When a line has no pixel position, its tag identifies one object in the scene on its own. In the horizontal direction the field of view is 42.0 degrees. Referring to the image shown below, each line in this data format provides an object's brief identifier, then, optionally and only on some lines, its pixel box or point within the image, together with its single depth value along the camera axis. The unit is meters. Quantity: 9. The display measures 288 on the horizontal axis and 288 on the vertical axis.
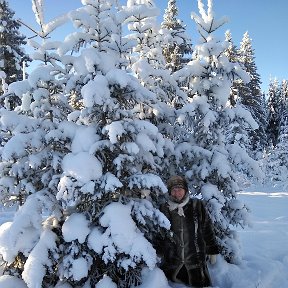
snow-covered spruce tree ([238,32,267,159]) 37.44
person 6.44
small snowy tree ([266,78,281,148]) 48.91
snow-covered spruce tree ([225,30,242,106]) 29.66
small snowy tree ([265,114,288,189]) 37.66
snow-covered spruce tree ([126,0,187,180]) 7.83
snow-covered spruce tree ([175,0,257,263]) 7.75
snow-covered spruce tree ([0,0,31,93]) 24.45
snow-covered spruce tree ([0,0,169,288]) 5.55
